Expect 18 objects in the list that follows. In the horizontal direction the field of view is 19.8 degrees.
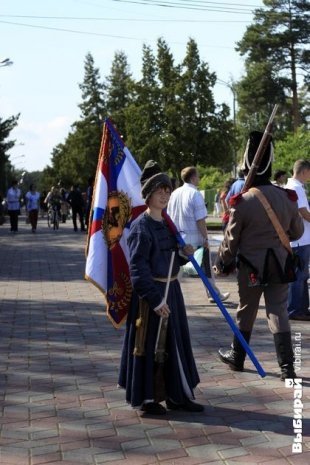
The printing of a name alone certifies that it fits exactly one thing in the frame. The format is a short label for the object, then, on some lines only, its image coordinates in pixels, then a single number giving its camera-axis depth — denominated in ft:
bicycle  104.58
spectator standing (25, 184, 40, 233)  96.88
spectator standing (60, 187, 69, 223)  121.49
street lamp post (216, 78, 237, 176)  174.60
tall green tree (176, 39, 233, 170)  172.86
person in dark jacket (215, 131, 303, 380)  21.70
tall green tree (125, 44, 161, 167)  178.50
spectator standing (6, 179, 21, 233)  95.45
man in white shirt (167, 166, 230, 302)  34.19
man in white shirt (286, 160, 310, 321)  30.22
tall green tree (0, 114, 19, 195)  163.90
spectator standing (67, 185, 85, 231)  97.04
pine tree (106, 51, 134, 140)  307.78
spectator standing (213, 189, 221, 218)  154.18
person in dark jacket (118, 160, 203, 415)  18.88
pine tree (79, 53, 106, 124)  311.27
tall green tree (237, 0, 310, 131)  186.70
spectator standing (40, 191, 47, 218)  168.08
